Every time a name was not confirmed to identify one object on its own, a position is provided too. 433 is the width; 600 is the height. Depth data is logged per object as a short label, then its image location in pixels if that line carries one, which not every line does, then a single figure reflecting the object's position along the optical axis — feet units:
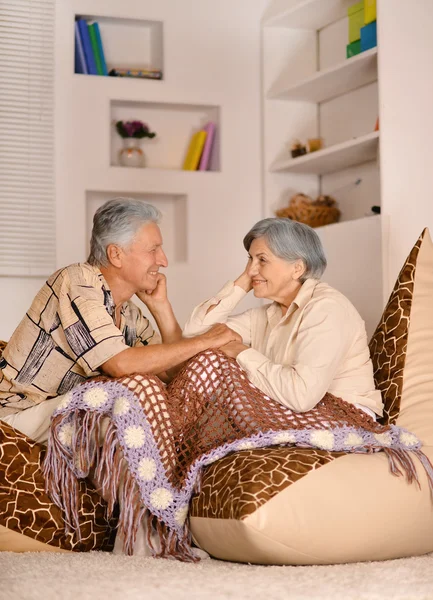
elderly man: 8.29
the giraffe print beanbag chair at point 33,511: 7.93
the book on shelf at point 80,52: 15.30
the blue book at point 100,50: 15.47
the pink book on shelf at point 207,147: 16.03
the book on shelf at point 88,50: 15.38
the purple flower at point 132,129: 15.81
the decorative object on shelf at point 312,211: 15.06
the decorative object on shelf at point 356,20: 13.92
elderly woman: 7.84
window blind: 14.75
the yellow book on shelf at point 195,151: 15.99
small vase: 15.65
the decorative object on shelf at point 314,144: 15.43
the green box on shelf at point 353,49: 13.89
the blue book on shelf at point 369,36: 13.24
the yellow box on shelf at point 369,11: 13.14
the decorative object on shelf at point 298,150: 15.35
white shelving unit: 13.89
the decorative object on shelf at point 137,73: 15.53
